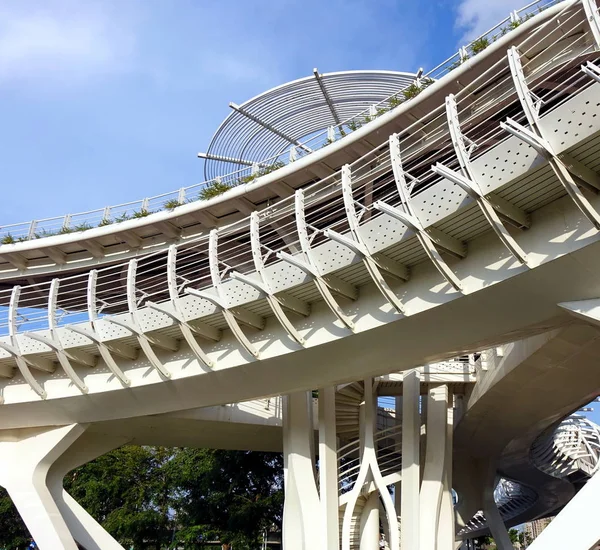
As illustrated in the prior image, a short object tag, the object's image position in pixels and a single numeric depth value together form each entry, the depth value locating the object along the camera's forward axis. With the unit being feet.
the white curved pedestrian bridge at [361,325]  36.42
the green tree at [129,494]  115.75
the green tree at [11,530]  129.70
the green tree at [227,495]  106.32
